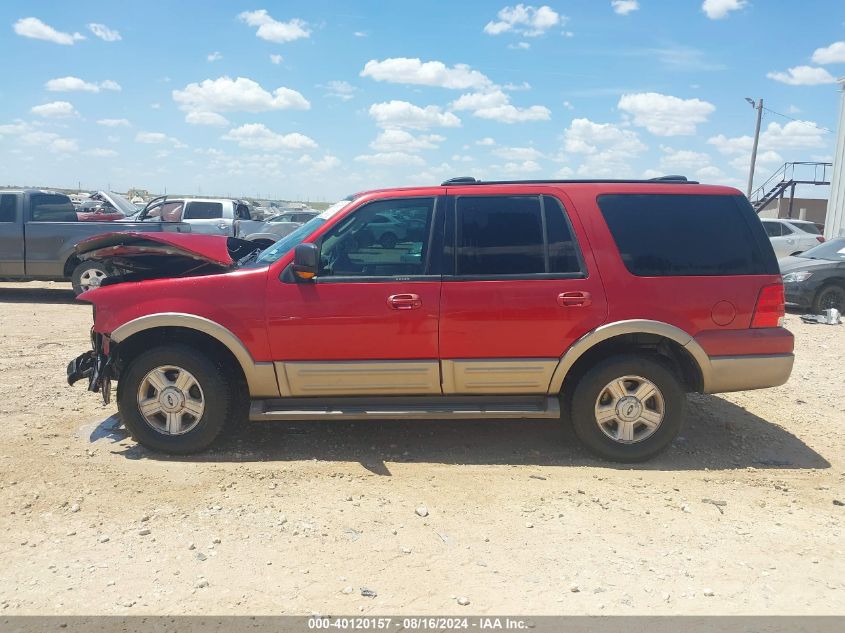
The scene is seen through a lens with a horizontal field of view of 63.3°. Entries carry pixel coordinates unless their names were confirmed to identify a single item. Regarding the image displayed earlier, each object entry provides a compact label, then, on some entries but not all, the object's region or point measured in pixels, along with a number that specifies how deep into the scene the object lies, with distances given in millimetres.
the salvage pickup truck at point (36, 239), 11891
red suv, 4586
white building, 20984
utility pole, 31209
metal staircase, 32438
